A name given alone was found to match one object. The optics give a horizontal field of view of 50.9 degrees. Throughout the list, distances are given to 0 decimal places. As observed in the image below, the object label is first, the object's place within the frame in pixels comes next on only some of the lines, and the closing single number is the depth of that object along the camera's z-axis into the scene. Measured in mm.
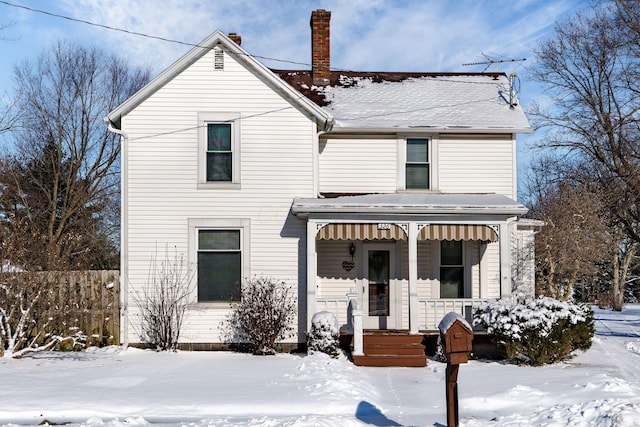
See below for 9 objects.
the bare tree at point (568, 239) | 22750
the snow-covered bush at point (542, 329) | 13328
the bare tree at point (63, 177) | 31234
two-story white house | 15125
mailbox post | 7445
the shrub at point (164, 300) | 15086
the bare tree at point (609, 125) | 18969
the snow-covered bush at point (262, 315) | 14727
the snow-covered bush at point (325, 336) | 14008
